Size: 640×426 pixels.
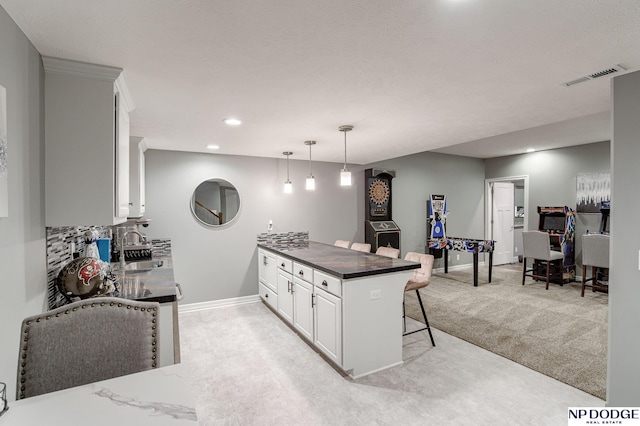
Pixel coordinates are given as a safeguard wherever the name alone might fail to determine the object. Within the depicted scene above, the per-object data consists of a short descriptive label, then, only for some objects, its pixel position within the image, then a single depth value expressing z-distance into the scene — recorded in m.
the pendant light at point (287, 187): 4.20
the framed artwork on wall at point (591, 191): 5.20
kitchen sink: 2.81
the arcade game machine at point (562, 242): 5.40
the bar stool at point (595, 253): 4.39
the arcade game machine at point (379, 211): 5.47
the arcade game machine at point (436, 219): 6.29
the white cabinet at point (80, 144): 1.68
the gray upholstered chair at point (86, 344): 1.14
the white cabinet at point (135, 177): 3.20
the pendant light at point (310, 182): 3.73
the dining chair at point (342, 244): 4.53
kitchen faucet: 2.79
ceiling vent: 1.80
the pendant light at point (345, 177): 3.20
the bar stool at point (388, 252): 3.59
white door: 7.22
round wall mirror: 4.39
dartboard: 5.64
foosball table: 5.20
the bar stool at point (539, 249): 5.13
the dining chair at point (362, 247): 4.10
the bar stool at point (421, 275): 2.98
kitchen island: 2.52
